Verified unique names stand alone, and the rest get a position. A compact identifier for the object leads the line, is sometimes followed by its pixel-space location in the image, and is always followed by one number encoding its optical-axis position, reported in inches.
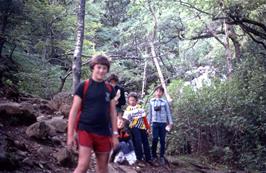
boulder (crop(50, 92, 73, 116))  451.2
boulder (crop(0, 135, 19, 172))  207.5
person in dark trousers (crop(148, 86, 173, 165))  331.9
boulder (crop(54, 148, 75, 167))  258.7
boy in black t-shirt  160.9
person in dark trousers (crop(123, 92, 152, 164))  314.5
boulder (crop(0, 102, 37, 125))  309.9
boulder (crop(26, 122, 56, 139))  291.1
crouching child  303.9
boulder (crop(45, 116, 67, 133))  365.7
